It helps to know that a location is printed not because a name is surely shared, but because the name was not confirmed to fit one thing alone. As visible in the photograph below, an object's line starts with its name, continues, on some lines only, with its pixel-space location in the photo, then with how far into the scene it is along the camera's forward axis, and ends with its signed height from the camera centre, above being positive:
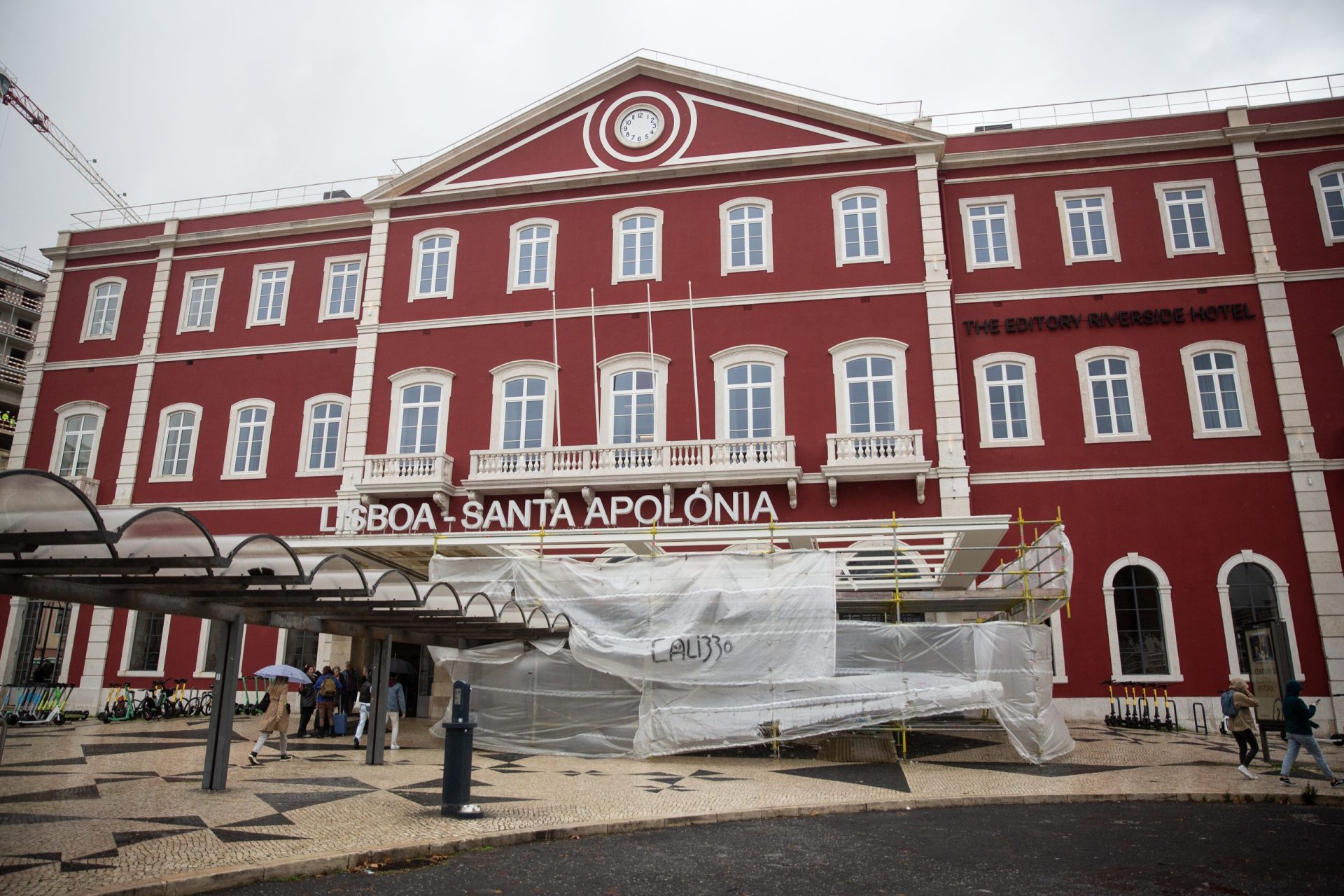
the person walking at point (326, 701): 18.30 -1.07
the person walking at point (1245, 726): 12.57 -1.09
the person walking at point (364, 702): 16.45 -1.02
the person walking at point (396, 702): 15.81 -0.98
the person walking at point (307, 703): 18.44 -1.14
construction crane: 52.47 +31.73
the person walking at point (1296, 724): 11.96 -1.00
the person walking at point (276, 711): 13.37 -0.94
